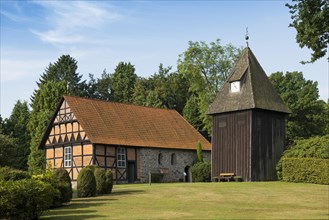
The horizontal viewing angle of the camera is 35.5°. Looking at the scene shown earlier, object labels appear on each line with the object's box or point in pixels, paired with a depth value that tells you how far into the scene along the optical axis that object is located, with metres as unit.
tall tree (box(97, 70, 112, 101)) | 88.06
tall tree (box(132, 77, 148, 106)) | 71.44
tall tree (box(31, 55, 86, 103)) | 86.69
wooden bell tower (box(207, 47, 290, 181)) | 38.72
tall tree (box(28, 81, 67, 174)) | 57.94
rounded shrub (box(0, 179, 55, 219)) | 18.59
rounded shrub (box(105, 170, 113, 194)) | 30.80
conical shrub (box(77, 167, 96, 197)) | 29.56
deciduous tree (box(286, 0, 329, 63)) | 24.81
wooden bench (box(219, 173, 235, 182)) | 39.32
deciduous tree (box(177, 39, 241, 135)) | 58.28
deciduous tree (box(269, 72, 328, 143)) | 53.33
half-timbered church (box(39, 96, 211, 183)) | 43.91
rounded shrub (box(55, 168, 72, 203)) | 25.64
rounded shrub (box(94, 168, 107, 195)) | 30.50
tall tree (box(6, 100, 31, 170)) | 63.91
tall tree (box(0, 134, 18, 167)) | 51.62
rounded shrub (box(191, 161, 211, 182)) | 44.28
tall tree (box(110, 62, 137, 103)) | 80.94
